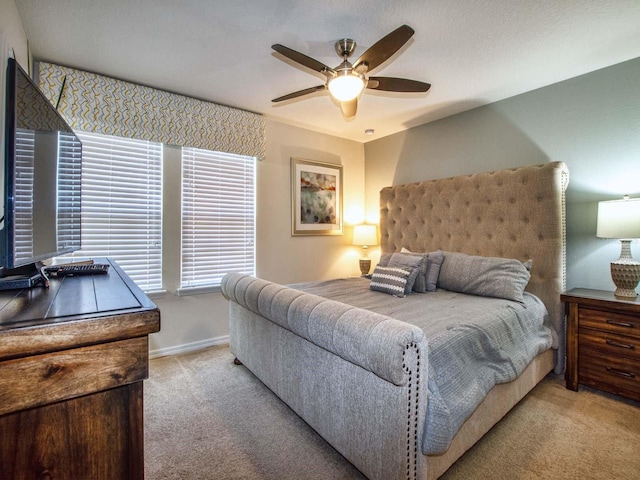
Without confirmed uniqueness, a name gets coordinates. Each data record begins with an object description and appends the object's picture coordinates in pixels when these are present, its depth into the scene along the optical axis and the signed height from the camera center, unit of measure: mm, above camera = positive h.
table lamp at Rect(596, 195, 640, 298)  2098 +65
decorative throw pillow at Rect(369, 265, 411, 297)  2600 -350
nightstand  2086 -726
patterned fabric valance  2492 +1172
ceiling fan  1746 +1107
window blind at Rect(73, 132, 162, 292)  2664 +320
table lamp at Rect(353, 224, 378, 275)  4184 +29
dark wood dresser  580 -305
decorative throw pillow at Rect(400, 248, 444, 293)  2732 -296
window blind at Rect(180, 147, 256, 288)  3152 +254
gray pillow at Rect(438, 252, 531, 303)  2439 -299
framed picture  3863 +561
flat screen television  816 +201
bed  1284 -479
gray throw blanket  1323 -570
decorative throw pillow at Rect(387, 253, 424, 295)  2666 -218
